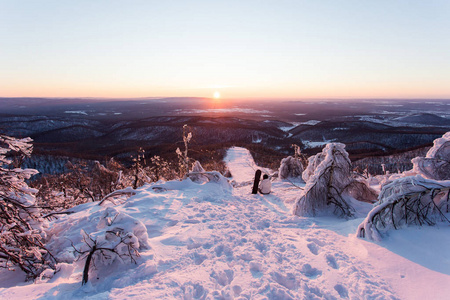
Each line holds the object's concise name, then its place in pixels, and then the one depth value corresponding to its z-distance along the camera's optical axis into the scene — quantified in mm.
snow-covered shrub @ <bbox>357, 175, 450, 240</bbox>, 4145
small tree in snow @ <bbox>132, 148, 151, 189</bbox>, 12195
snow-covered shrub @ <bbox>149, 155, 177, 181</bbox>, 14928
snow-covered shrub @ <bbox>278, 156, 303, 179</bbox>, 12102
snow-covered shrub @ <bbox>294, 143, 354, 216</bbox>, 6227
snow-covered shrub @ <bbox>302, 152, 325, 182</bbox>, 7814
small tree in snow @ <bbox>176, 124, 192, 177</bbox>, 11059
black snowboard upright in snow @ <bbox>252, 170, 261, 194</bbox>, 8906
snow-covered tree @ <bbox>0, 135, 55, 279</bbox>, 3041
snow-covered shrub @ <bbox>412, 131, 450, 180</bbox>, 5840
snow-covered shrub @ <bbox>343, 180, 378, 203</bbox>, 6961
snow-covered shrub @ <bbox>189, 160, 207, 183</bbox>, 9492
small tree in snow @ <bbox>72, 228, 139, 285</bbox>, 3256
